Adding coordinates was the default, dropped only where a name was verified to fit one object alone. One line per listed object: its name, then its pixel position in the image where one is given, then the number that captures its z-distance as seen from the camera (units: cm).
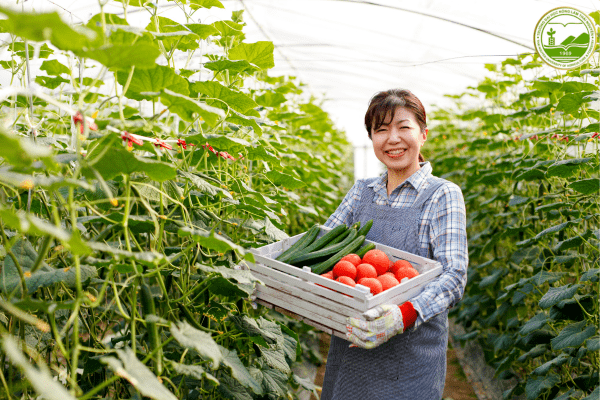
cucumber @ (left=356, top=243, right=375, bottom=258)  194
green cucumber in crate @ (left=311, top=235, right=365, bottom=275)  182
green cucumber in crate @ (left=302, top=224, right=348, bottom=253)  196
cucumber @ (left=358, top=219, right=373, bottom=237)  209
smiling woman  187
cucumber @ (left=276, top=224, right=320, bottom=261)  189
